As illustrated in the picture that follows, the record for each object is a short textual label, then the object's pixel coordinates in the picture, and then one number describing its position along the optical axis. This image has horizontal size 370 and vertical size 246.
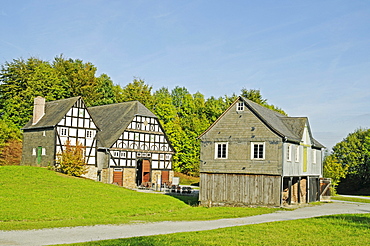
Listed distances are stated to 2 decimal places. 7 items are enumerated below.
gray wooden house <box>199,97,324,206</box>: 34.16
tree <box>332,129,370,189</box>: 68.88
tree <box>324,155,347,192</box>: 56.94
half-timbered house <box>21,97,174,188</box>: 48.09
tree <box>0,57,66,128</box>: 61.72
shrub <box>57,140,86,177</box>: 44.41
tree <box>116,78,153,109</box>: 78.94
